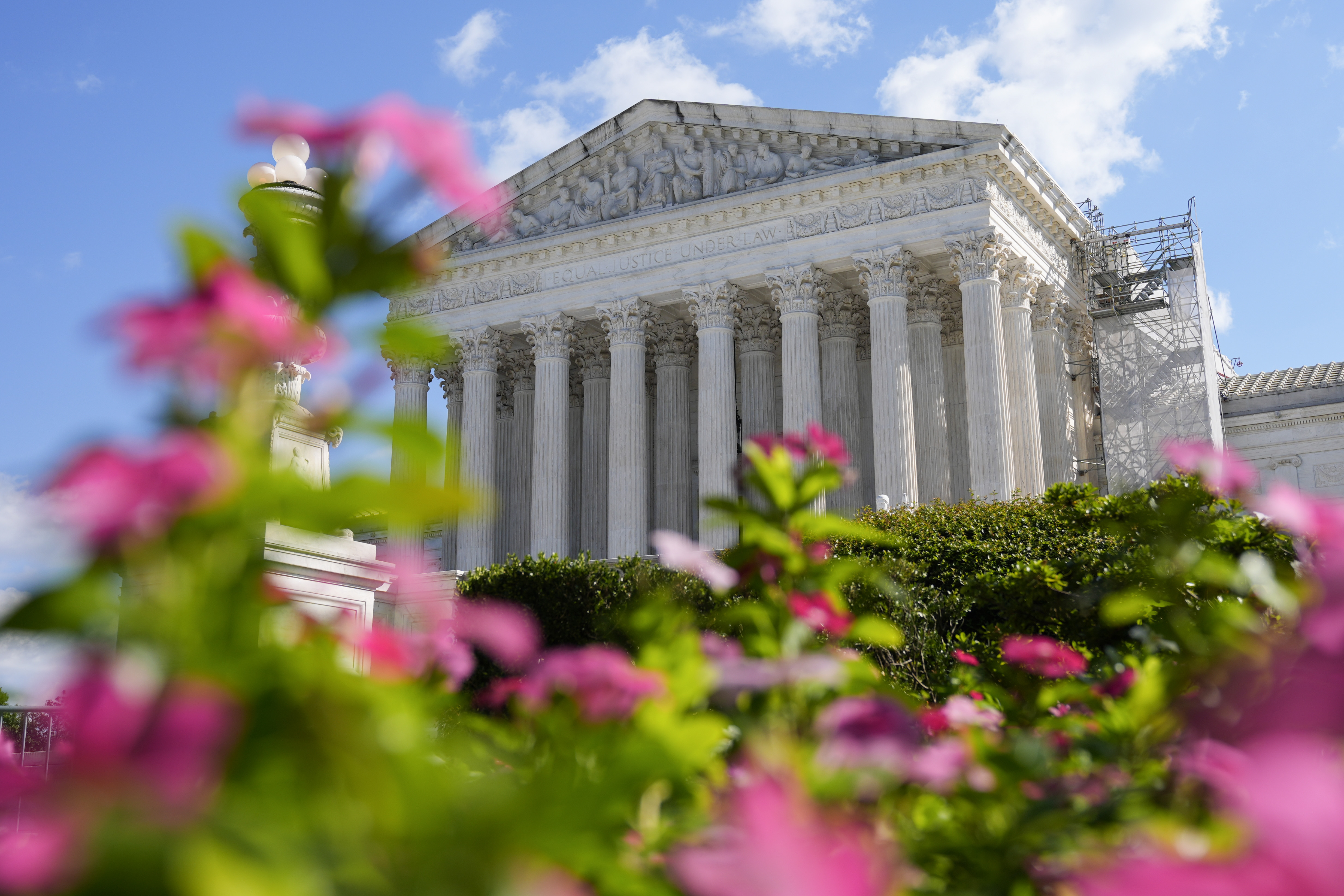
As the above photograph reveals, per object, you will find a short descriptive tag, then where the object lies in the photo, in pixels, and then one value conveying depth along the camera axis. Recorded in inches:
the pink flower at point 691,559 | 101.0
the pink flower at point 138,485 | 50.2
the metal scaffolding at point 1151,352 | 1405.0
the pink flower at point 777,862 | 34.6
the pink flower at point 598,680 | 85.6
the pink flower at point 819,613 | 103.2
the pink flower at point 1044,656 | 139.5
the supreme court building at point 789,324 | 1224.8
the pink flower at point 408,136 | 63.7
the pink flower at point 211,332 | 57.7
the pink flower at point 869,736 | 71.3
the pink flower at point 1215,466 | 99.1
